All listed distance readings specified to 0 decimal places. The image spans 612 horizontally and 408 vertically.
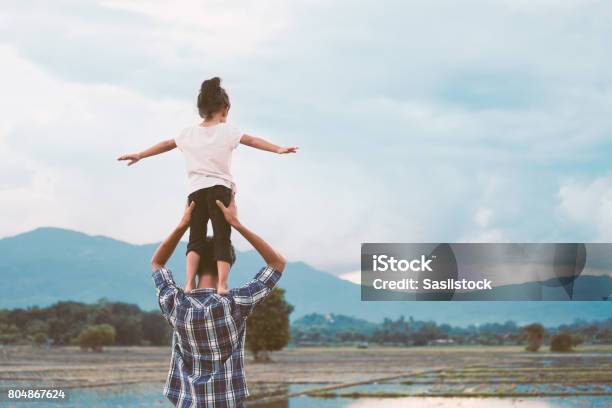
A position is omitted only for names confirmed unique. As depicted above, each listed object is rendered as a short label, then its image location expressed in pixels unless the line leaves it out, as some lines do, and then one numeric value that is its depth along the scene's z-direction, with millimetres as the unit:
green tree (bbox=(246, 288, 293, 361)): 52062
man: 3305
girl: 3314
